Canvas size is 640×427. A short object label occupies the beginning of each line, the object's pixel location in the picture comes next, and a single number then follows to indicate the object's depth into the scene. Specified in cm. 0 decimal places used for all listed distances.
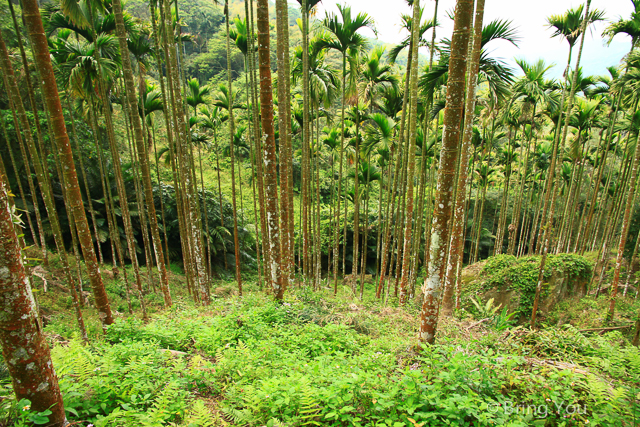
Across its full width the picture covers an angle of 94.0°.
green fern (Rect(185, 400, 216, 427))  244
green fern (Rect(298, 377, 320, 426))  258
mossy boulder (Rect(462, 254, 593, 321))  998
